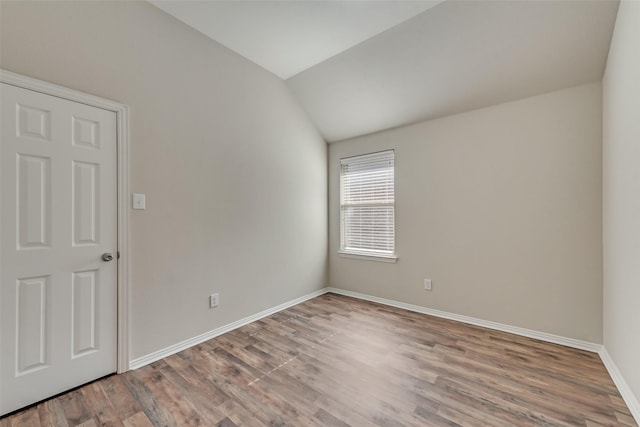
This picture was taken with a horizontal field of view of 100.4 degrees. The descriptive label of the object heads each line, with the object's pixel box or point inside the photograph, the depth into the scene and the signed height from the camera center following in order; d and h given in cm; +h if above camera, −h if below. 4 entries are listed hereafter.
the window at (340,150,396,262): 352 +11
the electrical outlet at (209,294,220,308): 258 -85
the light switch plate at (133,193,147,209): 206 +10
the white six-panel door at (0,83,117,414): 158 -21
